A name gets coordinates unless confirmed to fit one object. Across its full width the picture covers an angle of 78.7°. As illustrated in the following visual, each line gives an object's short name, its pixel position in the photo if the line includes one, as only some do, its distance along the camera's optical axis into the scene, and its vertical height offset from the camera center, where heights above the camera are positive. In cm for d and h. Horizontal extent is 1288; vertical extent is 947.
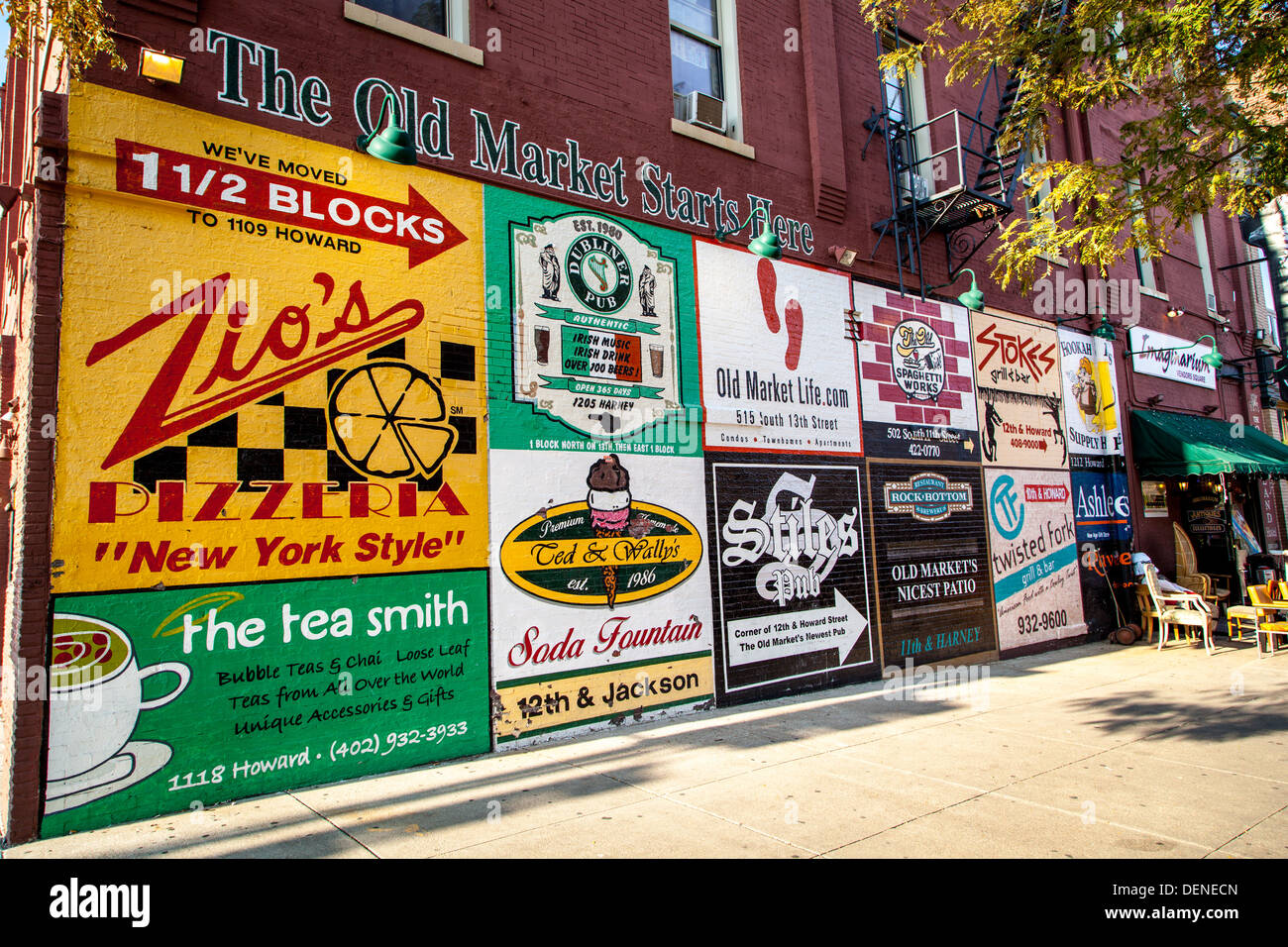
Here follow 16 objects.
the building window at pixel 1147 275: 1566 +521
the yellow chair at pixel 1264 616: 1068 -125
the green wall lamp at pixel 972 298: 1148 +355
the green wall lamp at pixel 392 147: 587 +317
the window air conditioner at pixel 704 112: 880 +501
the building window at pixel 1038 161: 1368 +651
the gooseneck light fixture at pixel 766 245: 877 +342
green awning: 1338 +148
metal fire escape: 1065 +528
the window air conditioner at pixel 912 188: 1116 +514
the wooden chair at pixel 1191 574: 1383 -76
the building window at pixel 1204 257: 1770 +622
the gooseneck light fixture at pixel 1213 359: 1531 +337
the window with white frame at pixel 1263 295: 1906 +569
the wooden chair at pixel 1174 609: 1112 -116
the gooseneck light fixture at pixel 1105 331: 1417 +371
